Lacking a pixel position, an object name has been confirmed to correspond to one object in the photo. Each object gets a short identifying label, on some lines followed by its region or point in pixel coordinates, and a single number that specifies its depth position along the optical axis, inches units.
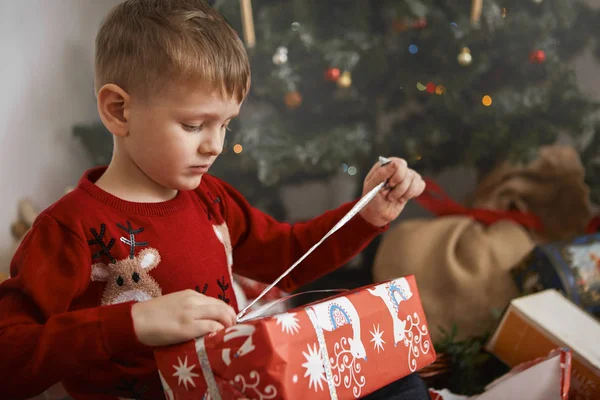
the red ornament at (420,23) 61.1
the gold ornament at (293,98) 62.0
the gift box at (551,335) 34.6
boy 21.9
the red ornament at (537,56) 61.2
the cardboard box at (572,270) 44.8
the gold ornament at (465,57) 60.2
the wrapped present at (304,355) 20.0
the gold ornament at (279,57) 59.3
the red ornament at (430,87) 62.6
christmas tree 60.2
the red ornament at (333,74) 61.0
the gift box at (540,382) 30.2
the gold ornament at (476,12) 59.9
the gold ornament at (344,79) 61.7
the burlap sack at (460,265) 53.4
